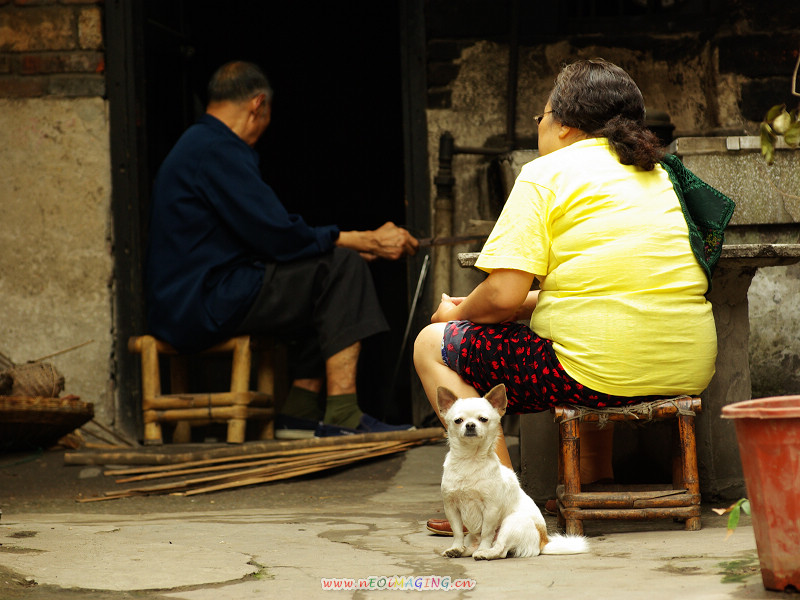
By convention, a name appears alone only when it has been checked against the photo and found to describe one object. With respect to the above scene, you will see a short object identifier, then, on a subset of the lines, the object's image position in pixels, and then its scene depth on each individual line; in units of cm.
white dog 510
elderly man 949
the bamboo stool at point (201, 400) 952
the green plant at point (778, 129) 531
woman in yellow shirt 546
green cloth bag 575
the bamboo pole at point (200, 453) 884
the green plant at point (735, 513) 384
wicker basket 905
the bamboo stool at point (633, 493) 566
